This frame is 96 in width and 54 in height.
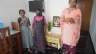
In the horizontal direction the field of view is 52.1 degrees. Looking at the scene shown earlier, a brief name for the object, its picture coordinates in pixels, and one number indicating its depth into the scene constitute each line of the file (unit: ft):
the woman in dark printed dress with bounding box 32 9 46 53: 7.57
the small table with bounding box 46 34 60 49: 8.40
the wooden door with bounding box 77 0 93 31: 12.94
